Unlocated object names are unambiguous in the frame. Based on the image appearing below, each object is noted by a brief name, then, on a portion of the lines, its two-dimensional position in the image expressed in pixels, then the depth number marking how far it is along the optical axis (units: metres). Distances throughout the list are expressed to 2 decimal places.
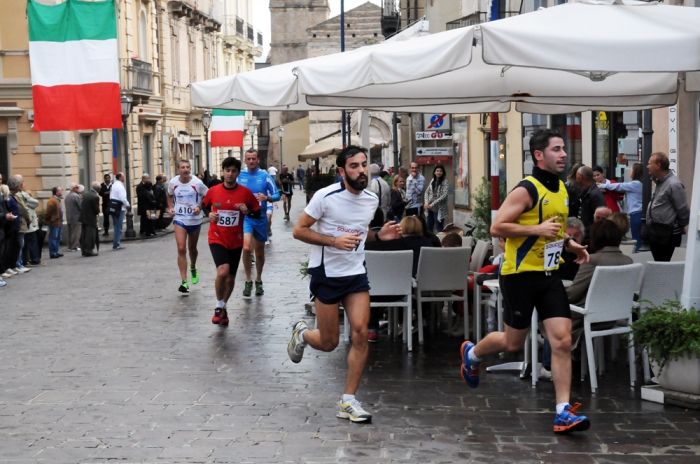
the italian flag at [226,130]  25.10
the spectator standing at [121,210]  25.12
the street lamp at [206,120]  43.44
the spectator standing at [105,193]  28.52
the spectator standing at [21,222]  18.83
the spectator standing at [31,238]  19.58
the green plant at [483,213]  13.43
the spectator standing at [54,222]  22.33
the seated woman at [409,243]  10.08
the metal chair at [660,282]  8.24
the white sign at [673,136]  15.16
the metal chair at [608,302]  7.86
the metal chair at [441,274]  9.90
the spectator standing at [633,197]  14.98
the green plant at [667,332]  7.15
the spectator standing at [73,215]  23.67
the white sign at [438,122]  24.83
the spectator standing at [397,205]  20.92
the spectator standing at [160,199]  30.47
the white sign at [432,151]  25.28
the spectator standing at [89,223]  22.55
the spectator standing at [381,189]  18.20
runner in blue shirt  13.52
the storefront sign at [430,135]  25.40
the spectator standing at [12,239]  18.30
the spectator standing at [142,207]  29.28
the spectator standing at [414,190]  23.06
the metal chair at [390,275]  9.53
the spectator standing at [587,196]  12.48
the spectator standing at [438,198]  21.40
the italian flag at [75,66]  17.28
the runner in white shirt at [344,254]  7.09
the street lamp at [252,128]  59.66
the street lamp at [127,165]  29.06
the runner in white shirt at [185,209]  13.81
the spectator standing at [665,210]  11.36
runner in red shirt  11.45
